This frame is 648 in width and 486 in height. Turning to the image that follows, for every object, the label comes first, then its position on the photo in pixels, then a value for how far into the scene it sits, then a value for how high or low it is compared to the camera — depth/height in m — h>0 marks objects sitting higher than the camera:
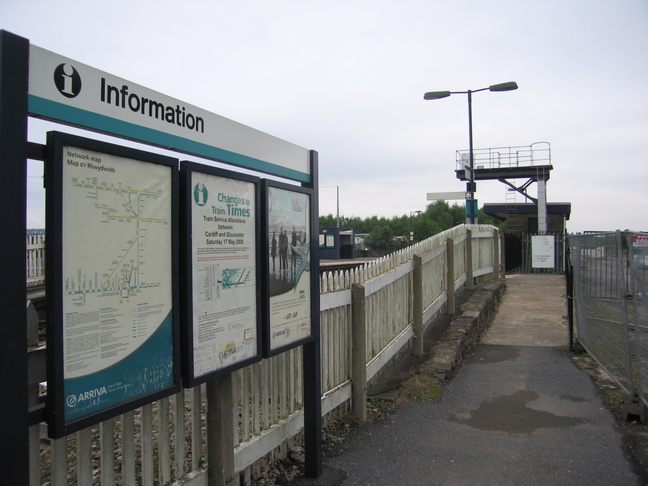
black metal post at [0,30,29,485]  1.76 -0.03
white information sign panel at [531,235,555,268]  19.91 -0.23
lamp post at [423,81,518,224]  16.45 +4.49
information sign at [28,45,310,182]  1.94 +0.65
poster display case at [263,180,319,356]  3.19 -0.12
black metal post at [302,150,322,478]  3.66 -1.01
